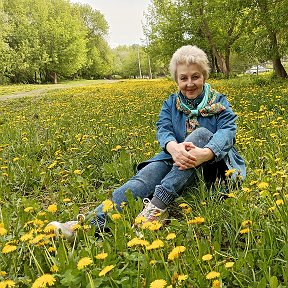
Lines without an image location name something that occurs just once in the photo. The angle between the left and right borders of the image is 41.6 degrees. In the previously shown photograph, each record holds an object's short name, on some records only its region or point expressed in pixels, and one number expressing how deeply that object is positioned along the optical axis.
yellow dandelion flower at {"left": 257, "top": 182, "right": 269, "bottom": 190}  2.00
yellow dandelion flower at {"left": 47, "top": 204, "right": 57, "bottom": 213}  2.12
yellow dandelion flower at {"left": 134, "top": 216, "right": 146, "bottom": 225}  1.91
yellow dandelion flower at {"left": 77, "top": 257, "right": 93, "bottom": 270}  1.51
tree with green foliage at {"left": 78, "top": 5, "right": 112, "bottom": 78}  63.06
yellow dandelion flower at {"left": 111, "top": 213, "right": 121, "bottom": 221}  2.04
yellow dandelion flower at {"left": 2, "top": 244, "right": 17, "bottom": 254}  1.70
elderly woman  2.51
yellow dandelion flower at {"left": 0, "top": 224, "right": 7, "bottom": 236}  1.83
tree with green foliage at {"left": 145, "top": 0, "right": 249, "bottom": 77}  25.06
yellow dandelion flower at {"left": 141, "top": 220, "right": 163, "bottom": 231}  1.80
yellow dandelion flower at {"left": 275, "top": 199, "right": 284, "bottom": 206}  1.86
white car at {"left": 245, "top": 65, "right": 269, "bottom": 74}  61.74
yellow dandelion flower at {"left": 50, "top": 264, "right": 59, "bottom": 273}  1.73
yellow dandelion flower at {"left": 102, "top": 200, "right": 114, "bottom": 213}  2.06
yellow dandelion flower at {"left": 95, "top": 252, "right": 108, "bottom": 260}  1.65
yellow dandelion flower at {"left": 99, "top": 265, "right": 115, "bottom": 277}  1.43
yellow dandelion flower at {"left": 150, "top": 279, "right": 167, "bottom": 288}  1.27
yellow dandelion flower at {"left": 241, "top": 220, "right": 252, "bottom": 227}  1.76
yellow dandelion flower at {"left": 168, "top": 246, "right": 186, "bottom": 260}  1.51
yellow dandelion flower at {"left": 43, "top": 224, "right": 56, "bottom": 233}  1.90
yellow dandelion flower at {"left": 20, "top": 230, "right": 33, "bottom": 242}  1.75
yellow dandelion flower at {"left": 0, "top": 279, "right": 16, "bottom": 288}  1.40
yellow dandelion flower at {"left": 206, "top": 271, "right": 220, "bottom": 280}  1.38
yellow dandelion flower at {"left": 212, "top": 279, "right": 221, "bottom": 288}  1.32
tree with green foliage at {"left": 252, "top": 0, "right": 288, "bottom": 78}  11.08
